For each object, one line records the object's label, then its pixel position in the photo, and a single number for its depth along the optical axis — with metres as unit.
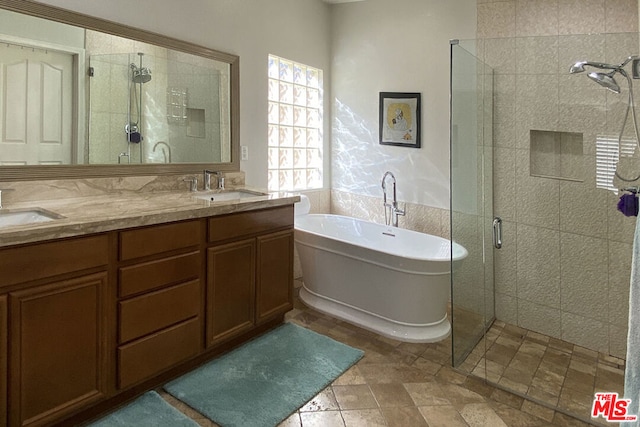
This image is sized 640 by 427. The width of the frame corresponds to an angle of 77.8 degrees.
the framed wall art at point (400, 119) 3.52
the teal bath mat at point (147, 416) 1.80
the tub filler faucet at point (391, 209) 3.62
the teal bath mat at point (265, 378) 1.91
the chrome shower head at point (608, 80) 2.27
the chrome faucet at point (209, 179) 2.87
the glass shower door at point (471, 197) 2.47
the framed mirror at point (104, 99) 2.01
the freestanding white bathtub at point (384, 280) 2.65
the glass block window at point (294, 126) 3.57
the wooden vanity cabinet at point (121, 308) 1.54
